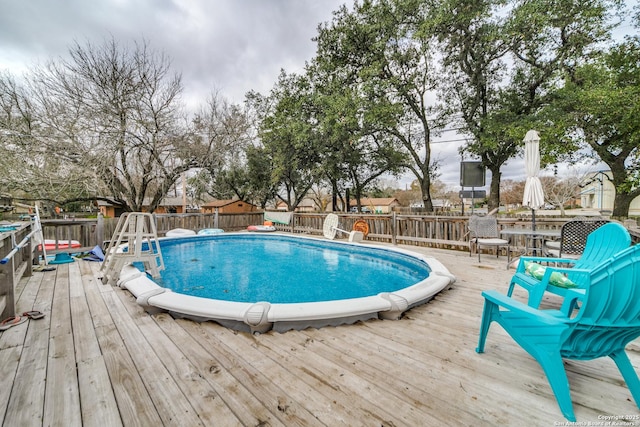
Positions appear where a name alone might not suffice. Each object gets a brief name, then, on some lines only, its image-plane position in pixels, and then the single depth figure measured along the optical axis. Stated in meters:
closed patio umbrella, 4.55
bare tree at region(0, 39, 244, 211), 9.09
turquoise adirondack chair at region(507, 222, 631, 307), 1.85
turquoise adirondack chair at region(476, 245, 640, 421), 1.27
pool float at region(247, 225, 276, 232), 11.03
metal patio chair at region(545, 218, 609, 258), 3.66
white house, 22.67
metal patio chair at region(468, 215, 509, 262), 5.37
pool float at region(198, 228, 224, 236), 9.55
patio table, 4.16
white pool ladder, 3.85
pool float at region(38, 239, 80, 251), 6.05
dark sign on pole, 9.70
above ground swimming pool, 2.42
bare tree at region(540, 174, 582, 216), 22.61
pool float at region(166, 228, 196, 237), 8.77
